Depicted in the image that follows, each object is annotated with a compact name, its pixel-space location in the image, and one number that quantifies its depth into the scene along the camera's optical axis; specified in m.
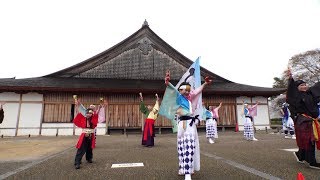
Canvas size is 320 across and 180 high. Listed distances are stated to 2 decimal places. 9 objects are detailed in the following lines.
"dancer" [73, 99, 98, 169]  5.84
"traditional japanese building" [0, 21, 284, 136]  17.45
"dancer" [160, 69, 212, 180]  4.23
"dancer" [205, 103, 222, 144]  11.38
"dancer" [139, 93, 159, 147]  9.86
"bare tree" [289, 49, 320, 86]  33.69
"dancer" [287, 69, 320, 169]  5.06
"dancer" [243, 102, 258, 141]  11.97
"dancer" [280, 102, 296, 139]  13.62
